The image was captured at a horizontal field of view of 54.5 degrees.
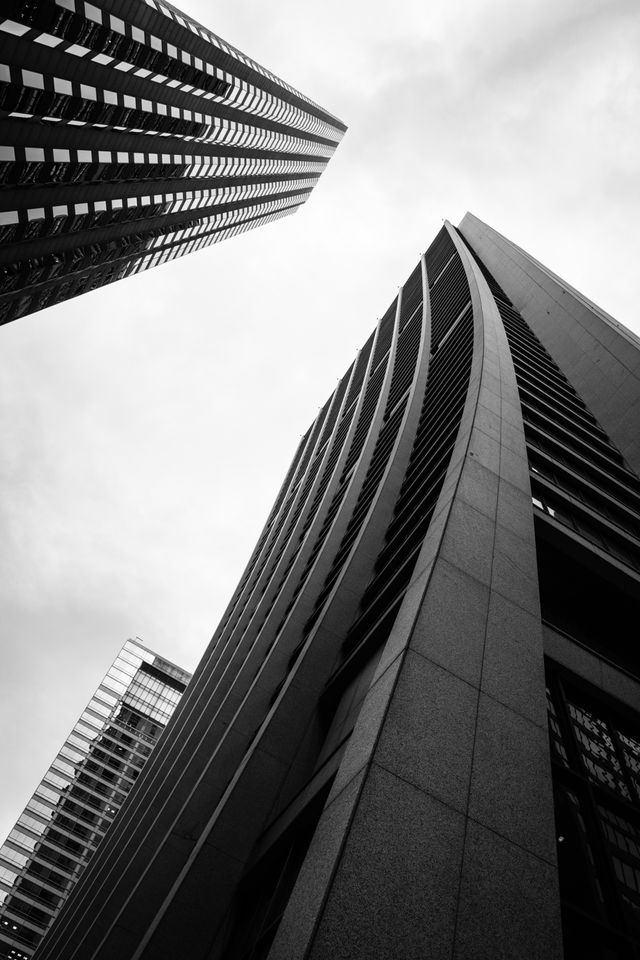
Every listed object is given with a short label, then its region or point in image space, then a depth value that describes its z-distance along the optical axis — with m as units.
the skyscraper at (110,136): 32.44
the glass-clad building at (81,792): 90.38
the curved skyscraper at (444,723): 7.30
